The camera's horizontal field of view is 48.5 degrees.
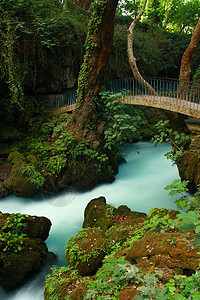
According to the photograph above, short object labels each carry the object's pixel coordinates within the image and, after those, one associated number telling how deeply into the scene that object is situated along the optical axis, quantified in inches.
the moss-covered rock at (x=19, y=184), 290.2
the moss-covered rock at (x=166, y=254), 104.3
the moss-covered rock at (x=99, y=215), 203.9
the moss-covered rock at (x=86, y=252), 150.3
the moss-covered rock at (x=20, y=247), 163.2
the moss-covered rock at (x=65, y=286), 119.3
